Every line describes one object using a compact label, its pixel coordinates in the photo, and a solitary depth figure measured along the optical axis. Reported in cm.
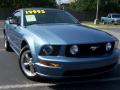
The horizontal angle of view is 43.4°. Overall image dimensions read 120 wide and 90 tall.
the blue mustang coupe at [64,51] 270
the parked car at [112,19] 1782
